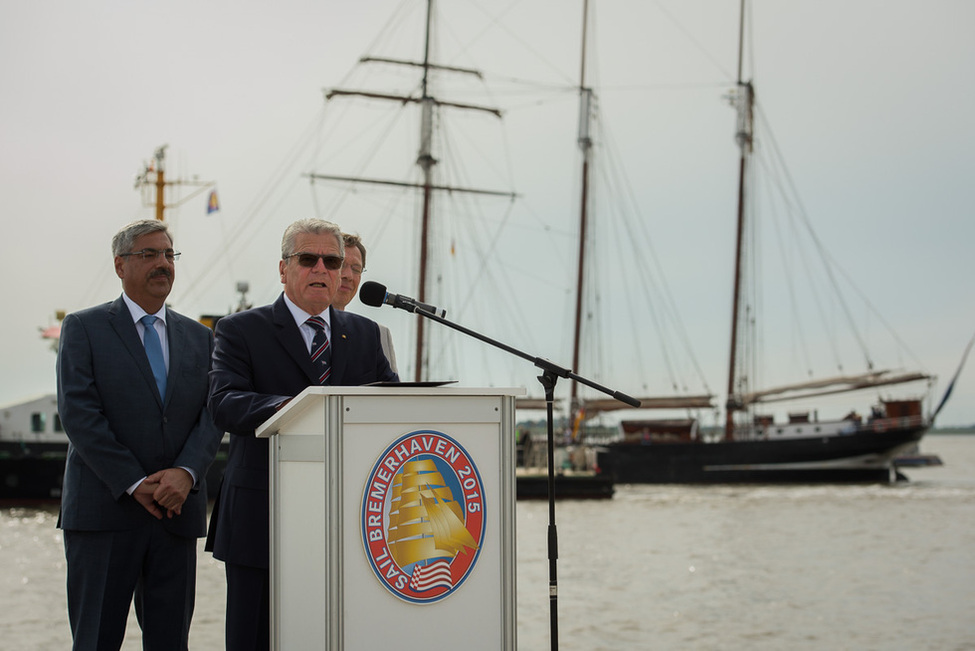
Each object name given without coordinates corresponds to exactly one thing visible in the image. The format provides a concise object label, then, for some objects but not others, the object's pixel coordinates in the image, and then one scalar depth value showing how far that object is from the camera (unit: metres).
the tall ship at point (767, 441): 50.56
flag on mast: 32.59
